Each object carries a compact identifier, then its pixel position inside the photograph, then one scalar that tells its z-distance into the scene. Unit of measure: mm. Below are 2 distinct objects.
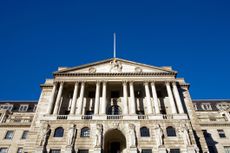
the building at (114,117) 37844
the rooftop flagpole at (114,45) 54450
